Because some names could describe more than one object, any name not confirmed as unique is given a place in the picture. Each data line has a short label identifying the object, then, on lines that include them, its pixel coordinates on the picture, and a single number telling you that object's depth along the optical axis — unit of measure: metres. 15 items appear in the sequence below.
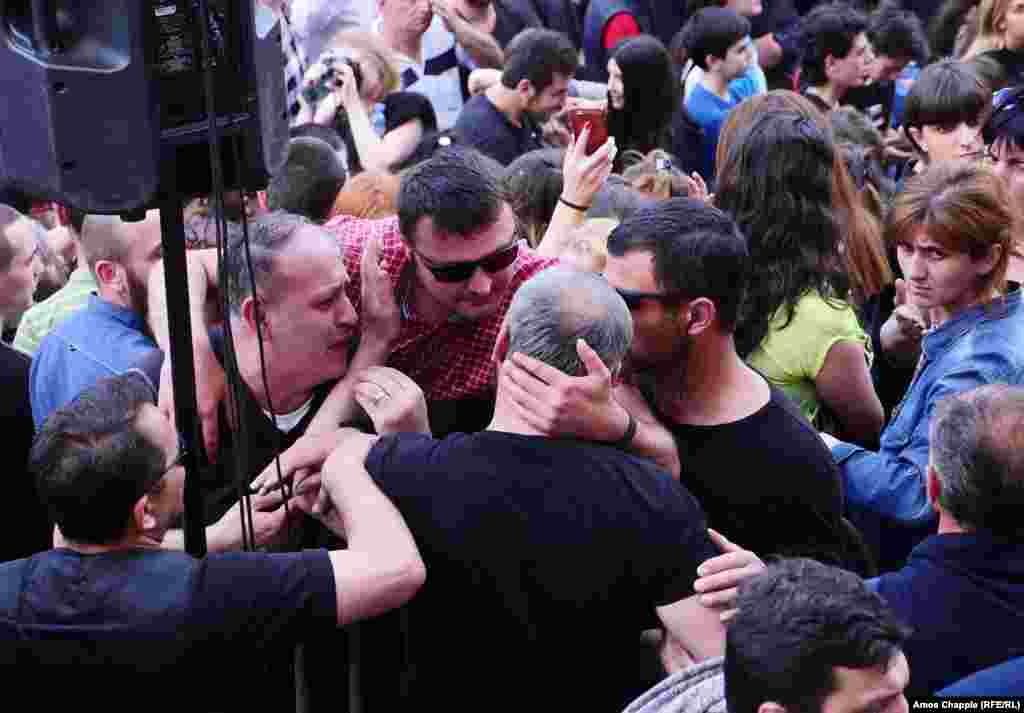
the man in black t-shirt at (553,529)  2.60
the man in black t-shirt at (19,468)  3.80
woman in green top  3.81
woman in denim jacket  3.43
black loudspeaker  2.83
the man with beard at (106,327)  3.60
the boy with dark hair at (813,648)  2.13
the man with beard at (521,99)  6.16
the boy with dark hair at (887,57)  7.37
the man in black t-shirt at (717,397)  2.98
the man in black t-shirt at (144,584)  2.52
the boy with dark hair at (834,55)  7.05
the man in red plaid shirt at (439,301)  3.11
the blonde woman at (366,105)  6.20
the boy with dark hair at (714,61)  6.67
